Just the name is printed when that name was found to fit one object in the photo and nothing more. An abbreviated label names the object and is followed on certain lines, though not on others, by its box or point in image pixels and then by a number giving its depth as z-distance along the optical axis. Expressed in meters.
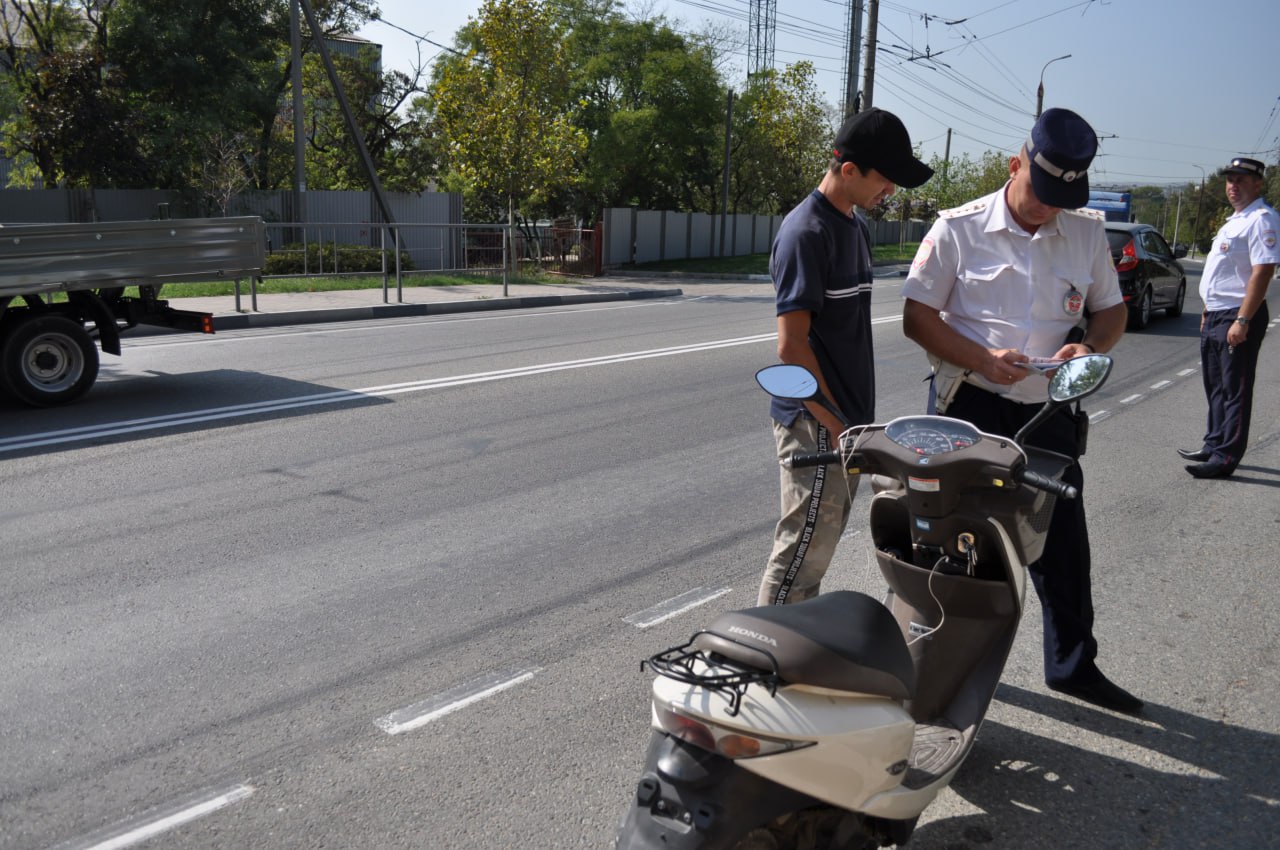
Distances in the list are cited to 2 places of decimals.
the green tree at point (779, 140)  39.62
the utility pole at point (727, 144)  36.41
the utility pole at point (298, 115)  22.28
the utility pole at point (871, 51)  27.61
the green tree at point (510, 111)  24.16
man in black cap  3.21
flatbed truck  8.79
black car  15.98
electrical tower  52.74
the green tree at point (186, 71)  27.66
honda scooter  2.22
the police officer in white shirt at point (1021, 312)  3.56
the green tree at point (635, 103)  36.53
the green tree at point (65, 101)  26.42
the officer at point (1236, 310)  6.73
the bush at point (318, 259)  21.14
